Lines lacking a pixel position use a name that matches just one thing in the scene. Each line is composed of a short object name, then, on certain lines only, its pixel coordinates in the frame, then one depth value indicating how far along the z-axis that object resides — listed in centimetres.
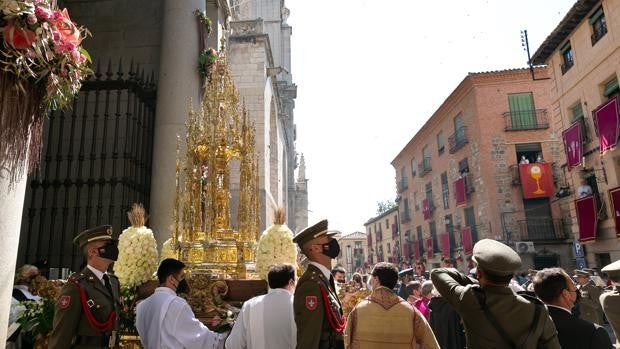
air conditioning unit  2084
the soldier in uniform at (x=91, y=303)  326
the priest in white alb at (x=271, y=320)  334
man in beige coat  340
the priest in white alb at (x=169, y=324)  356
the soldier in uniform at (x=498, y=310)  244
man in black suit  279
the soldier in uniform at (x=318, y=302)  304
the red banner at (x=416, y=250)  3371
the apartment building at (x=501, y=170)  2159
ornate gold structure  550
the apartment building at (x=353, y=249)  6650
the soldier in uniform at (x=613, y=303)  346
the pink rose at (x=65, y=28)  315
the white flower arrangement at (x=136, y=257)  482
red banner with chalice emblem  2156
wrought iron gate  756
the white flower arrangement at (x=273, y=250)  484
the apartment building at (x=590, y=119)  1371
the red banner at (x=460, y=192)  2498
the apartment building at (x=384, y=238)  4209
